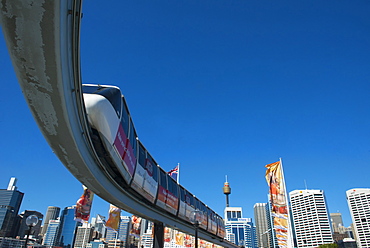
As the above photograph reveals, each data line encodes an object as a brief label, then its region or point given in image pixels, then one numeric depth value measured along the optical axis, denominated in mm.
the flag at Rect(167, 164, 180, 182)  40475
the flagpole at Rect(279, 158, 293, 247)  22539
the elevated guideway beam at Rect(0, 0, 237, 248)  5700
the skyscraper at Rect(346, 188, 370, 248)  163750
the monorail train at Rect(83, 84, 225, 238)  11547
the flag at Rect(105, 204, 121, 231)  29484
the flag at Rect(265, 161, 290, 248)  23094
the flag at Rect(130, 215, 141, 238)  33019
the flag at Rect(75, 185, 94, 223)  25875
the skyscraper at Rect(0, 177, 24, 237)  181875
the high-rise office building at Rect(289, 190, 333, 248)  167625
